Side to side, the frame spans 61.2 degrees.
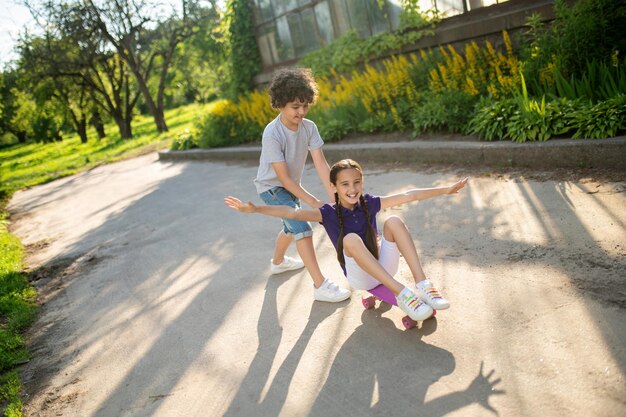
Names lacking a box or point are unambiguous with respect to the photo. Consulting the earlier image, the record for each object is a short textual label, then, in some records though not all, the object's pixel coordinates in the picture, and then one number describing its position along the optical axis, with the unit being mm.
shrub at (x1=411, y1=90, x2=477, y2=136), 7113
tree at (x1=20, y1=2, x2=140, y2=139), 22422
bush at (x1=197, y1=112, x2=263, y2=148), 12420
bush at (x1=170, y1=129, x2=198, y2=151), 14922
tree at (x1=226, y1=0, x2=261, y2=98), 14984
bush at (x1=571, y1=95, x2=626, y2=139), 5008
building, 8891
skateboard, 3076
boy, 3643
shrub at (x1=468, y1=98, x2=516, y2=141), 6238
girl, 3102
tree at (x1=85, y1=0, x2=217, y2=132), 22688
